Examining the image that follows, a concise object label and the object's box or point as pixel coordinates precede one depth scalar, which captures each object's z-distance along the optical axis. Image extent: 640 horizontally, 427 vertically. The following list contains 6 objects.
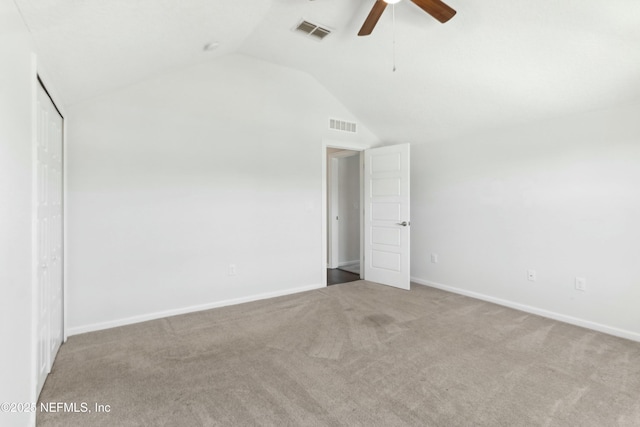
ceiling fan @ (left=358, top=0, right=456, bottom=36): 2.03
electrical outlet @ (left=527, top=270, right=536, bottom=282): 3.38
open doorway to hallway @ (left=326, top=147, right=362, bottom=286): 5.81
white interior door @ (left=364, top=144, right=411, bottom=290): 4.29
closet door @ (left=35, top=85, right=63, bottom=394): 1.89
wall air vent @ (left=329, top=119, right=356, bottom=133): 4.45
